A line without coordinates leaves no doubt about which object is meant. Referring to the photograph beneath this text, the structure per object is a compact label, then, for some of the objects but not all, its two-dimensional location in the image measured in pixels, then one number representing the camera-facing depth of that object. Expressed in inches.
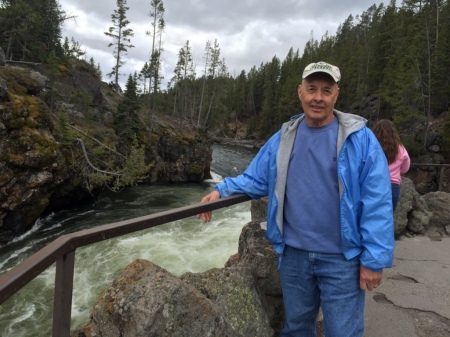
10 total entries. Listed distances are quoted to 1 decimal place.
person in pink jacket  186.1
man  79.0
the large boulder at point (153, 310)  79.7
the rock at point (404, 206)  240.8
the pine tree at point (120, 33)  1509.6
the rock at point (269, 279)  120.3
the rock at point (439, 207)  270.4
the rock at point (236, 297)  97.3
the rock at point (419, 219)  252.5
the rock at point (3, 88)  468.4
